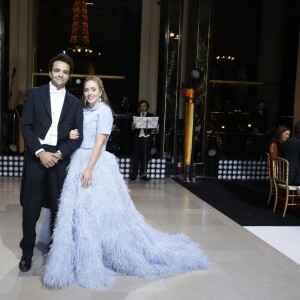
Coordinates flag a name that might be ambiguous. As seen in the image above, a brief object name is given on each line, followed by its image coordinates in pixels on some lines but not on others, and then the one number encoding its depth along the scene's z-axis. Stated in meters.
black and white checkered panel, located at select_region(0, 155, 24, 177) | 7.73
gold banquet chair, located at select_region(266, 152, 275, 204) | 6.00
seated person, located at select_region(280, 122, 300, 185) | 5.55
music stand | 7.66
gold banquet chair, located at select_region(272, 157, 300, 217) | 5.50
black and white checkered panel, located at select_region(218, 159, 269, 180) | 8.59
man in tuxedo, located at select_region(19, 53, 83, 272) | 3.14
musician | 7.86
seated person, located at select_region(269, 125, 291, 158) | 5.99
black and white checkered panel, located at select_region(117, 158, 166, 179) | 8.09
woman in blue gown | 3.07
